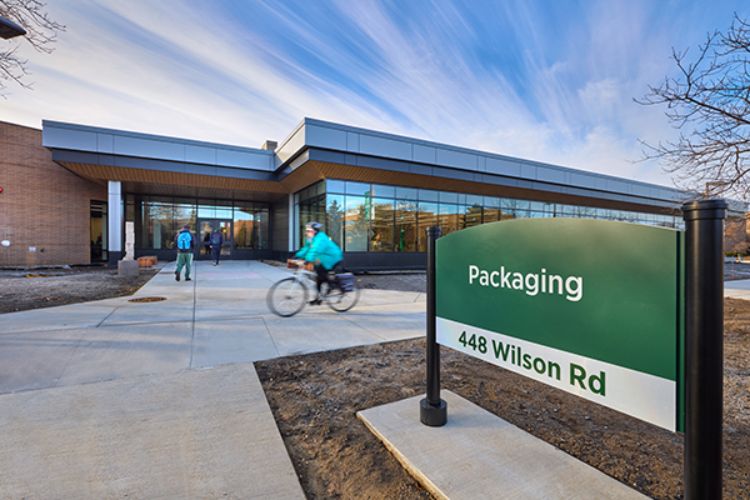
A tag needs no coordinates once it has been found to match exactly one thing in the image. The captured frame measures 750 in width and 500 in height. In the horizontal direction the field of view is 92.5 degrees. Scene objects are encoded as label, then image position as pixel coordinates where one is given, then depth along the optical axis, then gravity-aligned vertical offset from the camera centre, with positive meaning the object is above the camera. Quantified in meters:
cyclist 7.53 -0.19
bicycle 7.25 -0.95
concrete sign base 2.08 -1.40
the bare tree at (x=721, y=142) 6.23 +1.98
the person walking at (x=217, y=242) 20.25 +0.34
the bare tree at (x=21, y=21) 6.64 +4.35
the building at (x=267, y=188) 16.58 +3.51
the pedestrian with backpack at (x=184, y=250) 11.77 -0.07
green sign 1.50 -0.31
